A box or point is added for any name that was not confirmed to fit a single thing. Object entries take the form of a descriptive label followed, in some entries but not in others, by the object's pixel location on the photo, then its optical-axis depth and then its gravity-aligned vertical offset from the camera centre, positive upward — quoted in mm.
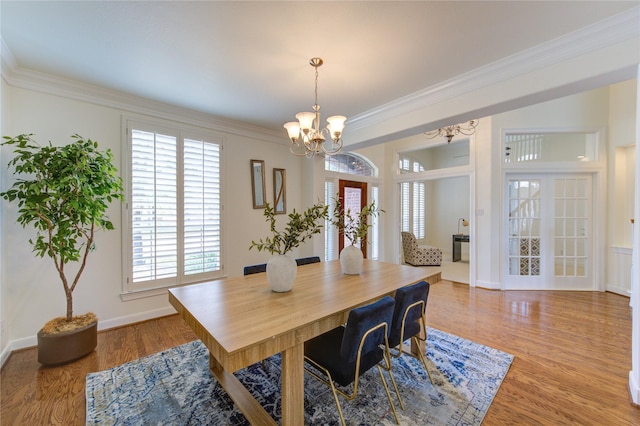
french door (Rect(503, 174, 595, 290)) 4266 -355
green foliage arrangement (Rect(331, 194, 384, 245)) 2355 -128
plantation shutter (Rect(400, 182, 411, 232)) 7280 -27
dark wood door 5258 +288
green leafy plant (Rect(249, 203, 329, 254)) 1825 -134
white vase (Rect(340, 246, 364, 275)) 2336 -458
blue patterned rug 1695 -1347
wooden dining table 1197 -578
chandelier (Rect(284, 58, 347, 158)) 2203 +717
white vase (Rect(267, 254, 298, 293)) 1807 -440
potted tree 2150 +43
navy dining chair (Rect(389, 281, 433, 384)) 1787 -728
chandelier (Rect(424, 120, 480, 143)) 4004 +1384
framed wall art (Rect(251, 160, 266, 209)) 4039 +403
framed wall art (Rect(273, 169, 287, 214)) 4270 +315
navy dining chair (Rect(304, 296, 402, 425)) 1416 -827
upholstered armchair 6365 -1048
